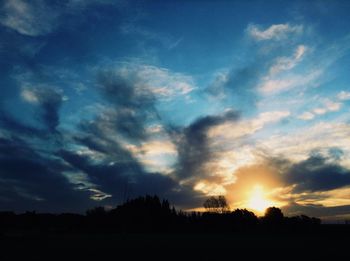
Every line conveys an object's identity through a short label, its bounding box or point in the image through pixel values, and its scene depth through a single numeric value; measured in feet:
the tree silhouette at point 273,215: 551.18
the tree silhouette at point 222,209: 550.61
